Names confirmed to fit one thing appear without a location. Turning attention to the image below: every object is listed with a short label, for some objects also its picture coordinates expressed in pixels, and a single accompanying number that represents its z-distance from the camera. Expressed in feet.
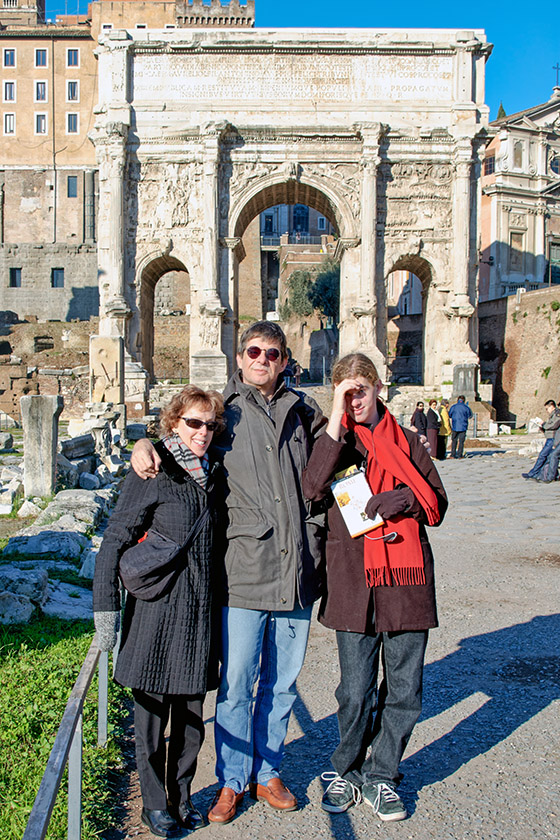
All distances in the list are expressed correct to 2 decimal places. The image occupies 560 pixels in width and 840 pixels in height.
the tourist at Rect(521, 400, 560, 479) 40.37
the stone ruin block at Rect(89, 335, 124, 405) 54.95
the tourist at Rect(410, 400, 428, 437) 51.21
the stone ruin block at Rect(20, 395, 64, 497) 28.37
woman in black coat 9.21
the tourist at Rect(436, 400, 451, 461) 48.29
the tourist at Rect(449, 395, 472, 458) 53.31
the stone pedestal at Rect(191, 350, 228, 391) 72.84
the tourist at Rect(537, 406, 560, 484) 40.09
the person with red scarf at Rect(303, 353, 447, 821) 9.85
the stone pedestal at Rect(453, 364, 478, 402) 71.05
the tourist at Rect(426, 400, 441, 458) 50.75
